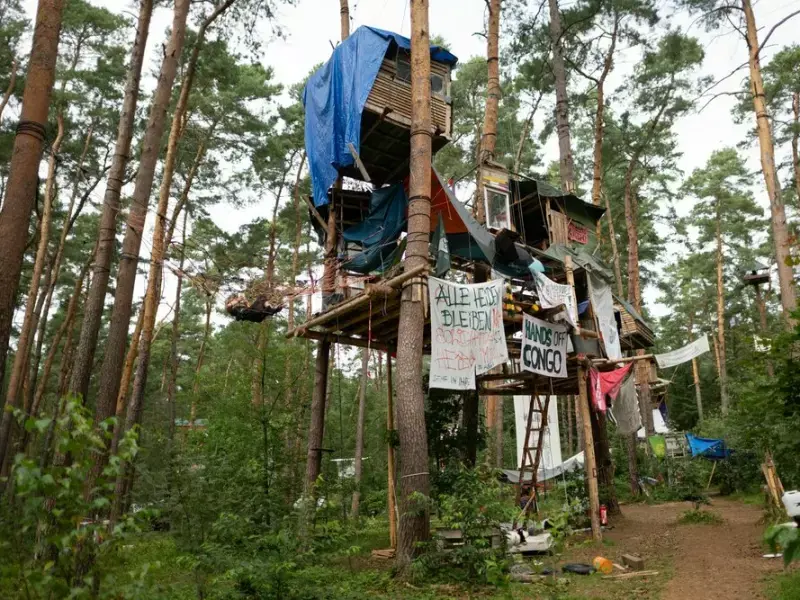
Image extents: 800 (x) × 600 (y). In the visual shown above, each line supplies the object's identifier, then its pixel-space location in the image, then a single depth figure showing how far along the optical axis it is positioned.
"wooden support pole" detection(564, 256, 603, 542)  10.80
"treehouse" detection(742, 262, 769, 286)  14.59
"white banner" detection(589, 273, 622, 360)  11.89
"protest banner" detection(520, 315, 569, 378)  10.01
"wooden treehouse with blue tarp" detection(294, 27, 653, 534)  9.92
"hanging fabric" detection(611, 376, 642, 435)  13.54
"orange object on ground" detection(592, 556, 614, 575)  8.09
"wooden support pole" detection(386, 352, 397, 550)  9.96
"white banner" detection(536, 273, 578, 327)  10.50
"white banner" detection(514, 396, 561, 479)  16.34
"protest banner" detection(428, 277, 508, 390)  8.23
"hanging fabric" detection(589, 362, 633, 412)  11.77
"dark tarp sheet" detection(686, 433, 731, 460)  20.66
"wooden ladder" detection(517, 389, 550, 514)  11.73
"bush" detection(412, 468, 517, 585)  6.71
